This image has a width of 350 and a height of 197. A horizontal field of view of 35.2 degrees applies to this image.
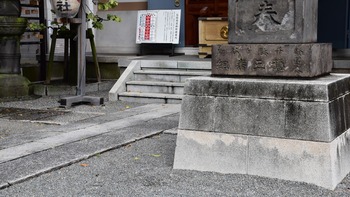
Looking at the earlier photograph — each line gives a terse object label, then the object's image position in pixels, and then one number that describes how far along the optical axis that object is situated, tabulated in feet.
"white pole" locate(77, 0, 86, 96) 34.55
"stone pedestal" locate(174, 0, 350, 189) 17.06
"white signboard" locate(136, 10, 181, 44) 47.26
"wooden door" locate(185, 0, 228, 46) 47.03
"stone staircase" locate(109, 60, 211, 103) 37.03
